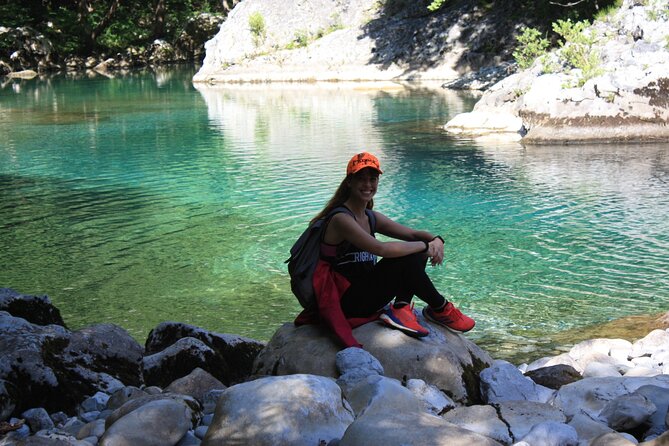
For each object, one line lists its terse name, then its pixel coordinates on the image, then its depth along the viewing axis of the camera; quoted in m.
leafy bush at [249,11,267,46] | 37.75
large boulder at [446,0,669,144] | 17.22
